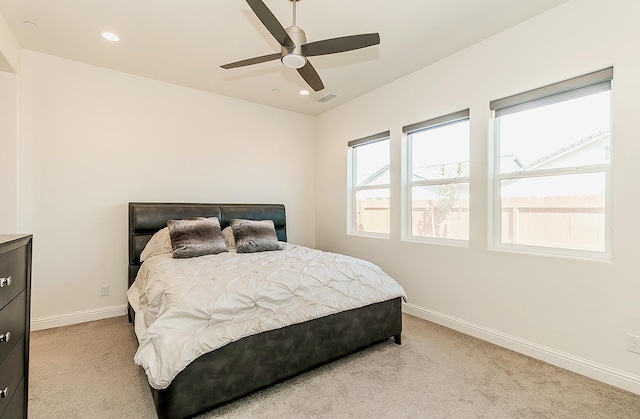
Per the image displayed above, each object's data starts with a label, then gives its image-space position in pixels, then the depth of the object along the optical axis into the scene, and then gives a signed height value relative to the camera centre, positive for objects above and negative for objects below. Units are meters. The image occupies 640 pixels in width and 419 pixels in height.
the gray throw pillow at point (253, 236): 3.30 -0.34
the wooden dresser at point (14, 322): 1.19 -0.51
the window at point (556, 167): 2.24 +0.33
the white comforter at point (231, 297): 1.66 -0.63
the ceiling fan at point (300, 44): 1.96 +1.15
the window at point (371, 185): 3.98 +0.31
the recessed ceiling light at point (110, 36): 2.71 +1.57
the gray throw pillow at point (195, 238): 3.00 -0.32
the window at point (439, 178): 3.12 +0.33
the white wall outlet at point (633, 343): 1.99 -0.92
